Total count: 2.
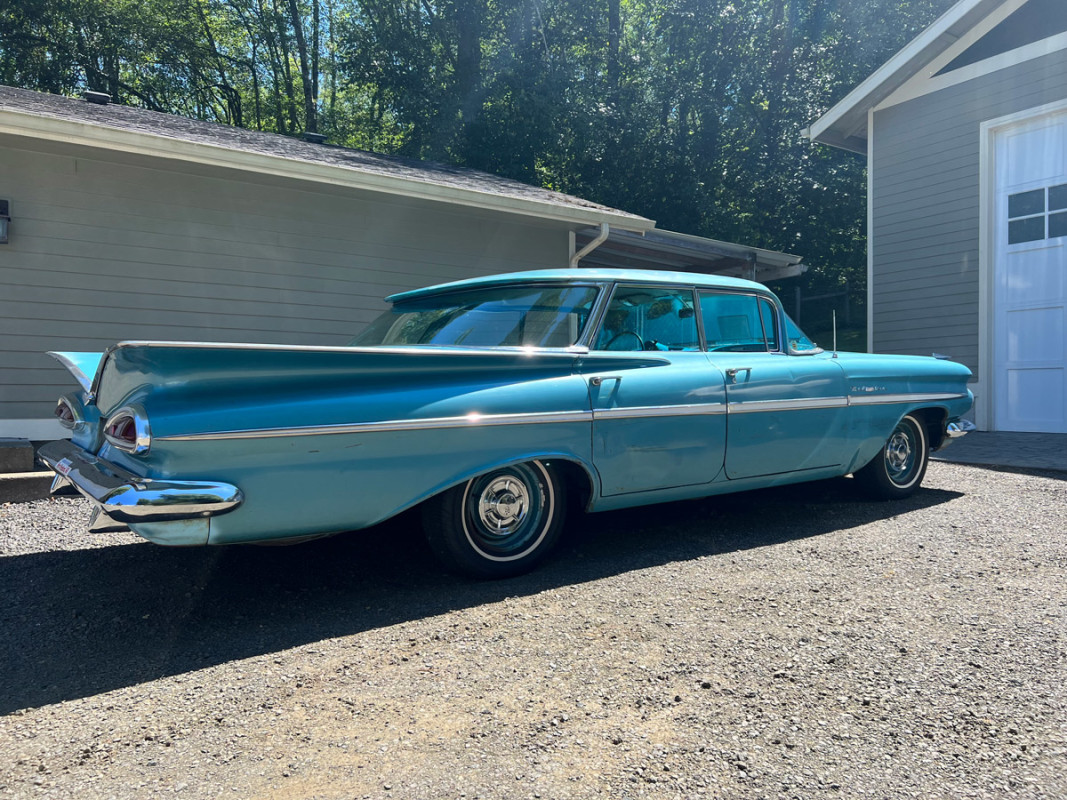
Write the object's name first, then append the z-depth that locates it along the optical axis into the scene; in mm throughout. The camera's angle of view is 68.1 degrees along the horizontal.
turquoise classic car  2789
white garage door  9352
